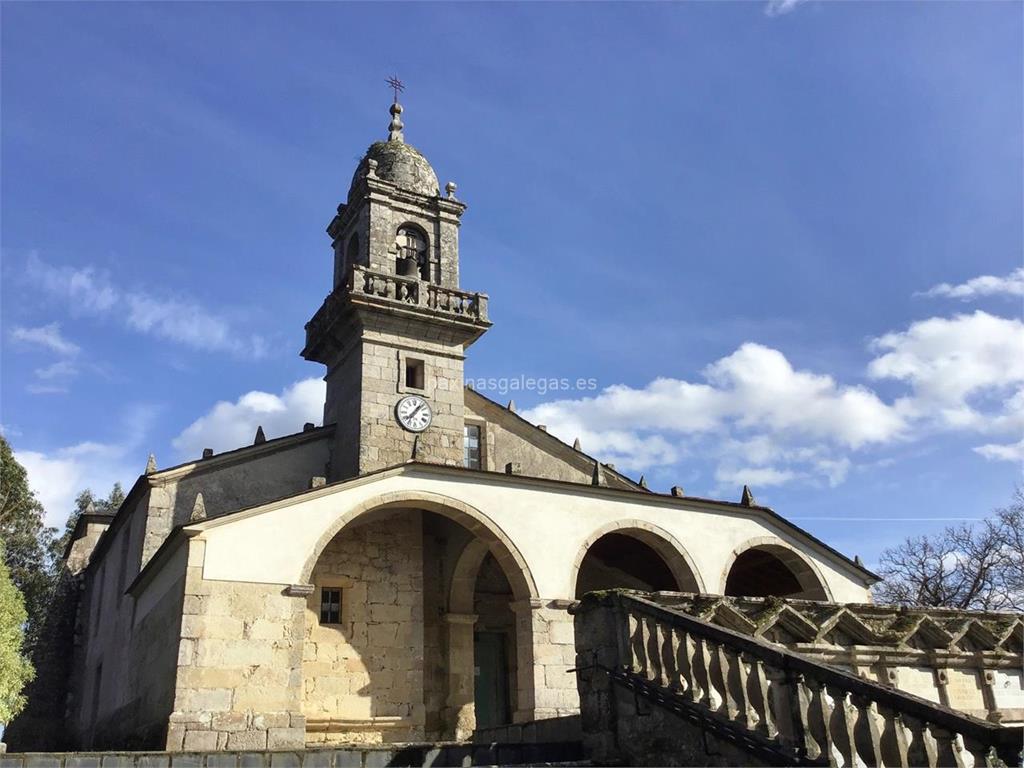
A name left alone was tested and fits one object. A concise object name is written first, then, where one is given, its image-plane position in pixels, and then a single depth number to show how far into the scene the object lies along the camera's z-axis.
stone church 12.72
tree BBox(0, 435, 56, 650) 29.52
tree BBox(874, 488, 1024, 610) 31.20
